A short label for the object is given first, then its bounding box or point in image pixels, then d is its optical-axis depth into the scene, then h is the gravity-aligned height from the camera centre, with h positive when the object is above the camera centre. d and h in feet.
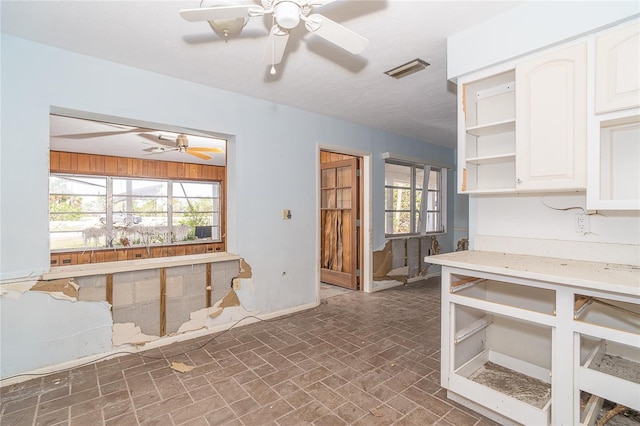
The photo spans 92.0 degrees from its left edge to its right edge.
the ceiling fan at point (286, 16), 5.00 +3.32
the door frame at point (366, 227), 15.80 -0.72
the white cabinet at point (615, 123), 5.20 +1.67
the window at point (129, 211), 20.79 +0.06
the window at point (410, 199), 17.49 +0.86
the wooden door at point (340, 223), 16.31 -0.56
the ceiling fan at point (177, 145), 15.48 +3.73
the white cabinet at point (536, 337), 4.92 -2.59
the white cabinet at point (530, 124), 5.82 +1.94
